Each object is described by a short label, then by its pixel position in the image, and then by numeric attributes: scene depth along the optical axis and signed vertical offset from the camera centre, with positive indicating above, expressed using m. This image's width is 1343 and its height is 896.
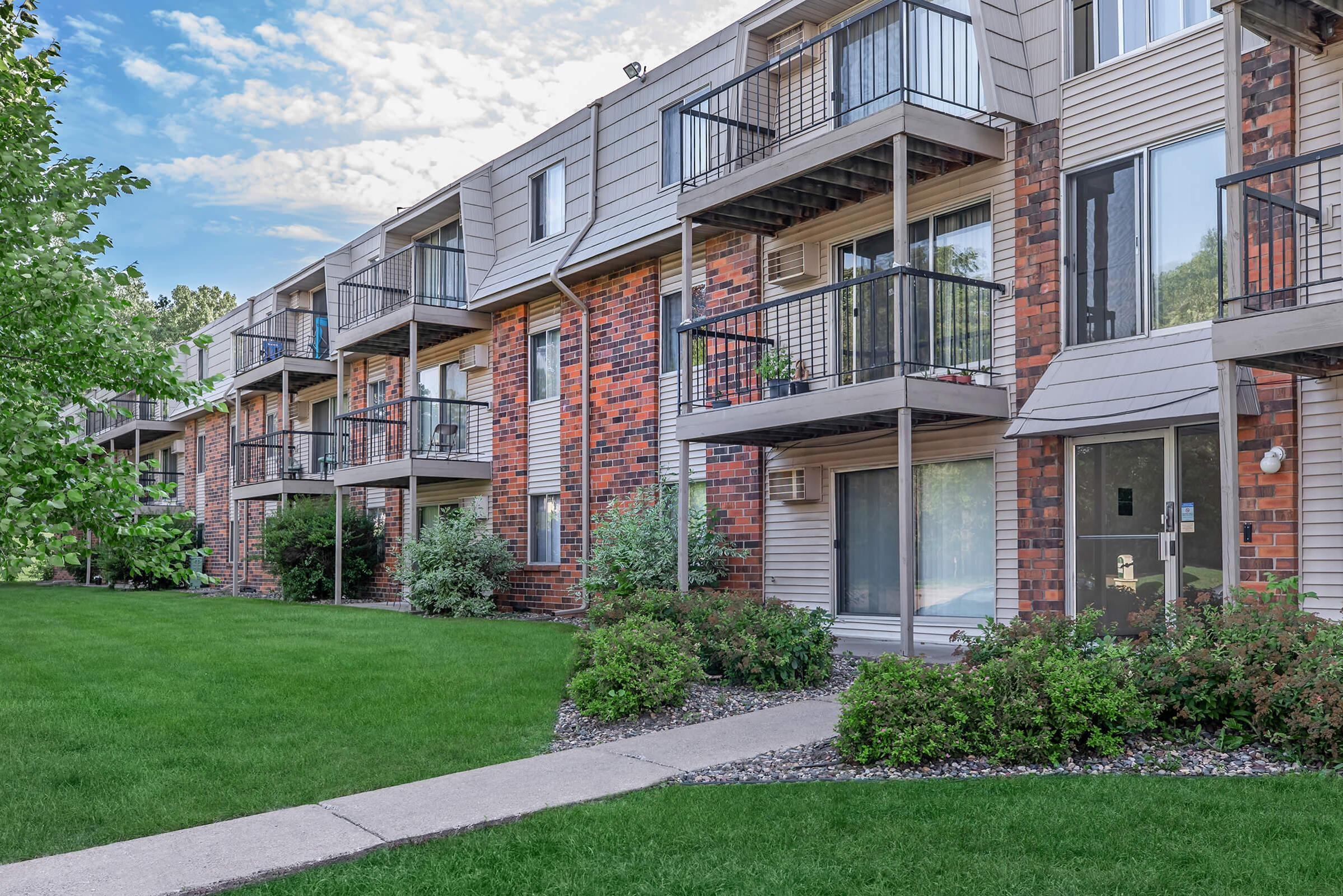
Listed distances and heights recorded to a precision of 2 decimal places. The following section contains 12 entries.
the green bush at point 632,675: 8.14 -1.38
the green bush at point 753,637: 9.26 -1.25
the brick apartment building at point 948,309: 8.80 +1.87
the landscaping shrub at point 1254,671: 5.90 -1.04
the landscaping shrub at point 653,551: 13.90 -0.77
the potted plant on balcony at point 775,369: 12.74 +1.37
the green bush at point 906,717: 6.33 -1.32
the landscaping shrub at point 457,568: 17.48 -1.23
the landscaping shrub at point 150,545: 6.00 -0.31
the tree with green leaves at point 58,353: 5.62 +0.82
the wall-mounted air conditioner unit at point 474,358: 19.69 +2.35
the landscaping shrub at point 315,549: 22.34 -1.17
